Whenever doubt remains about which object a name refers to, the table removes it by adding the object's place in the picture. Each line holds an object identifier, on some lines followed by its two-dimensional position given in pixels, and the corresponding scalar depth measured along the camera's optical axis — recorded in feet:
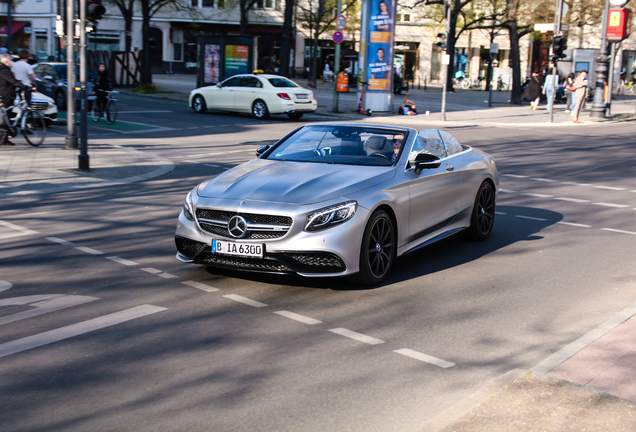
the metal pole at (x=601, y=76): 99.09
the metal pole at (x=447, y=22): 86.13
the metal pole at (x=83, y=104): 42.91
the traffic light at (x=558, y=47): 89.81
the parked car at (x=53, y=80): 81.71
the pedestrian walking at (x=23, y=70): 59.21
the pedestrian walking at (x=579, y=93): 91.71
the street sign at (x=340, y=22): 91.22
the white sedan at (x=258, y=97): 84.17
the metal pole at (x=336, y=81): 92.58
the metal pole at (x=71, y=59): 45.96
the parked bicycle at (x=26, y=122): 51.80
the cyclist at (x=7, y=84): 51.08
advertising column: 96.68
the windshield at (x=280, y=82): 85.75
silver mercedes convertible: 20.04
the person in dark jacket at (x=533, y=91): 113.70
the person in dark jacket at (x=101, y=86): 71.05
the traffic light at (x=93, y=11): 43.98
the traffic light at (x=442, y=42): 88.12
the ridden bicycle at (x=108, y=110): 73.36
